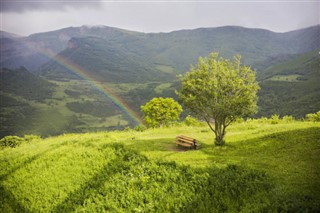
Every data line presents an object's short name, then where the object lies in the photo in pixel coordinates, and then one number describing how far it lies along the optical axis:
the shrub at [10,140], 46.66
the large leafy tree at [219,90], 21.38
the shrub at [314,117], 32.30
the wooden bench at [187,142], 21.95
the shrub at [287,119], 36.12
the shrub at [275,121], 34.19
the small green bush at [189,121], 62.25
